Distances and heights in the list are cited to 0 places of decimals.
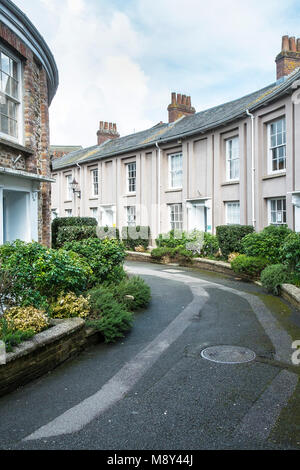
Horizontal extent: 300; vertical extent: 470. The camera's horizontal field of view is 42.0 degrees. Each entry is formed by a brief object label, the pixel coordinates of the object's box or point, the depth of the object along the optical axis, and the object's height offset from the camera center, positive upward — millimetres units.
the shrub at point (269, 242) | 12820 -594
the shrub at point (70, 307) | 6531 -1366
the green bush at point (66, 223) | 16453 +153
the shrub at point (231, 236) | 15516 -458
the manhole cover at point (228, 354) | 5773 -1998
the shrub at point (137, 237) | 22781 -666
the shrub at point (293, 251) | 9750 -691
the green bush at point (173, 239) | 19625 -721
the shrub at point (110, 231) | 23703 -304
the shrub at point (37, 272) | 6152 -724
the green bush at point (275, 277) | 10719 -1476
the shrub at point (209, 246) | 17906 -964
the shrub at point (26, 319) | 5469 -1332
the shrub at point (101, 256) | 8922 -692
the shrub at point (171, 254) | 18328 -1380
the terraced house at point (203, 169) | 14898 +2961
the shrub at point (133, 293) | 8633 -1558
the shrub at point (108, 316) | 6668 -1624
